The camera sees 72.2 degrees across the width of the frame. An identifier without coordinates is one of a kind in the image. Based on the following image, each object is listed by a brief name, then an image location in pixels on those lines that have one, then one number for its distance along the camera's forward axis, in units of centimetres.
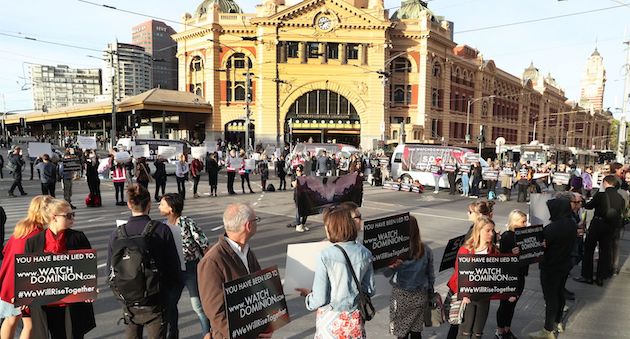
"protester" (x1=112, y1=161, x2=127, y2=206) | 1452
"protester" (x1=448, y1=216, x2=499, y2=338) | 459
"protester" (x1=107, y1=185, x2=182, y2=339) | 381
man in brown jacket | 310
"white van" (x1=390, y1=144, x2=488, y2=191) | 2147
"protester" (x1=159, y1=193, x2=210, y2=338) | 475
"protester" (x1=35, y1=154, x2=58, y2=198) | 1340
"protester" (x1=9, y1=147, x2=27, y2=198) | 1602
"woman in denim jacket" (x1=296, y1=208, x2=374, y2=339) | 334
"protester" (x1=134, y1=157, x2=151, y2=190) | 1345
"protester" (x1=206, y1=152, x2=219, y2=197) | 1698
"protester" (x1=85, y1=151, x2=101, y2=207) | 1396
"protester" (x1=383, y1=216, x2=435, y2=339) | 433
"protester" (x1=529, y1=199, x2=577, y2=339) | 529
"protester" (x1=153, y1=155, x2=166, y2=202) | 1559
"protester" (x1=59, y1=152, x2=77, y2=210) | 1375
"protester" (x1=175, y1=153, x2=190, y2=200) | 1566
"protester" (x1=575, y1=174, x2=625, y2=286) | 732
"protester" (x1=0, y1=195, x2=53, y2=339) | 396
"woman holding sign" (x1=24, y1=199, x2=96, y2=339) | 396
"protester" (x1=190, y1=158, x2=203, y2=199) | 1688
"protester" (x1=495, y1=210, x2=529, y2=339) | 499
